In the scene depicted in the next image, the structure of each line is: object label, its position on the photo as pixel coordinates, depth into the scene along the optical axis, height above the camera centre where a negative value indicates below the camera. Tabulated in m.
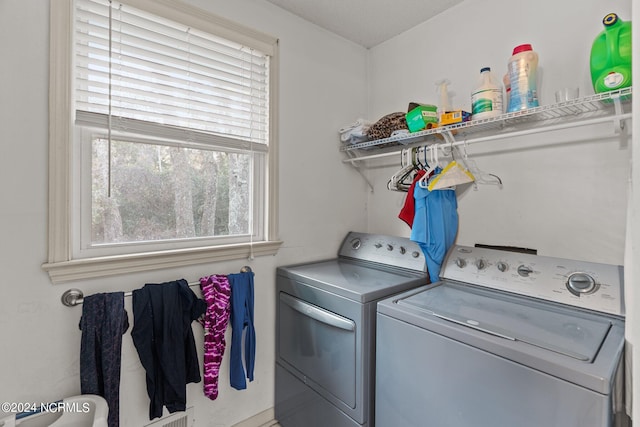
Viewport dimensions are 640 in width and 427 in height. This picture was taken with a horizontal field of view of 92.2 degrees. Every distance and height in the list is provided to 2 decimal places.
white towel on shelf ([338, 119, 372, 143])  2.01 +0.55
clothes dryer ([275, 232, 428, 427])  1.33 -0.56
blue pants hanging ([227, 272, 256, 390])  1.61 -0.61
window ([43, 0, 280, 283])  1.25 +0.36
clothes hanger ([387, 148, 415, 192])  1.78 +0.24
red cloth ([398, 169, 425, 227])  1.71 +0.03
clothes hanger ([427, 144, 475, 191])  1.55 +0.19
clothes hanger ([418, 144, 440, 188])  1.63 +0.26
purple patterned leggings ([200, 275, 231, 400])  1.52 -0.58
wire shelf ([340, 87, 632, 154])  1.17 +0.44
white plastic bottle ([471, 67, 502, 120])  1.44 +0.55
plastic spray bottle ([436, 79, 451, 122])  1.72 +0.66
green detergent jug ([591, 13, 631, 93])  1.09 +0.58
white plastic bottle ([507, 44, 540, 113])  1.35 +0.60
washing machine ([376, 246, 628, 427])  0.83 -0.41
